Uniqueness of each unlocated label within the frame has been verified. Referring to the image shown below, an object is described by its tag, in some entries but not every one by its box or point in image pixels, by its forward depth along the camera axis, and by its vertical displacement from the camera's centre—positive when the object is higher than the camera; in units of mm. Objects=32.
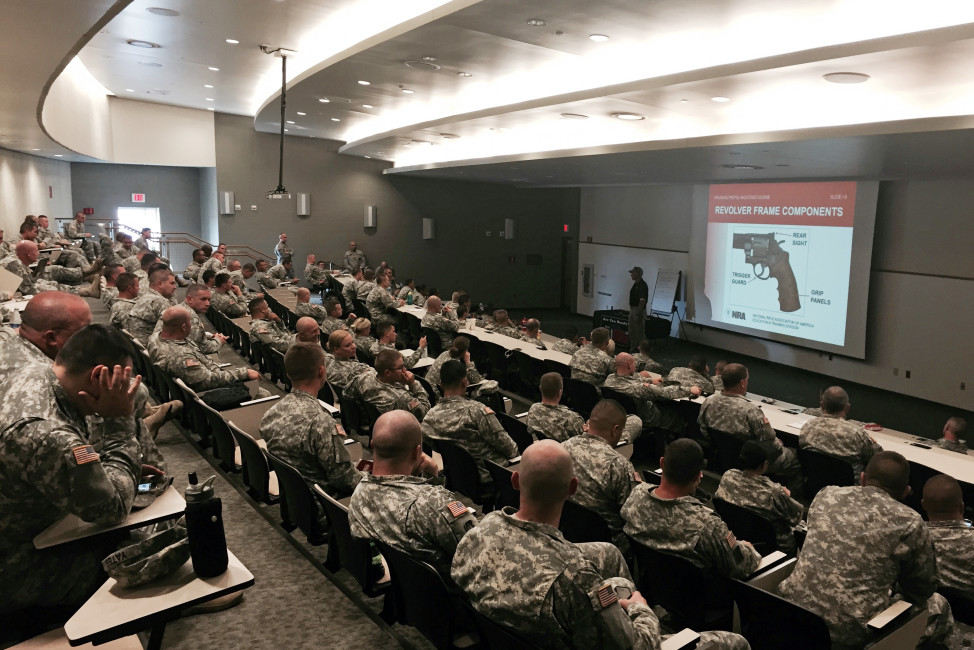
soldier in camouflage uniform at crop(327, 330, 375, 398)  5707 -1210
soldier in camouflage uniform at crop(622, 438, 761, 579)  3119 -1344
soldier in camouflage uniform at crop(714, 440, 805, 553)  3879 -1459
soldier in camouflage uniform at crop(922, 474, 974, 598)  3535 -1494
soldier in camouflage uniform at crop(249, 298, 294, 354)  7762 -1104
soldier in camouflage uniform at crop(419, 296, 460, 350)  9406 -1132
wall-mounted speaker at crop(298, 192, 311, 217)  18188 +964
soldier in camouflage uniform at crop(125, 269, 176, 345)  6941 -852
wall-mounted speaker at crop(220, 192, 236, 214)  17250 +887
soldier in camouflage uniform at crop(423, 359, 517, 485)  4746 -1320
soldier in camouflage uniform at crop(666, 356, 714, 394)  6738 -1315
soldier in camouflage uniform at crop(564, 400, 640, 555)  3879 -1361
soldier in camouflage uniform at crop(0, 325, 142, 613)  2137 -772
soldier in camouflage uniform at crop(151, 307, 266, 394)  5617 -1071
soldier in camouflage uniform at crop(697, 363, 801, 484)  5238 -1398
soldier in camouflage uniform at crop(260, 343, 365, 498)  3836 -1140
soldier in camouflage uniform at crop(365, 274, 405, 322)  11305 -1057
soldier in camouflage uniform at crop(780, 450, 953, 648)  2932 -1395
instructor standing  14680 -1319
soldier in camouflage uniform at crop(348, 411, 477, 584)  2850 -1164
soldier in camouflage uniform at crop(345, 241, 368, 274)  18328 -522
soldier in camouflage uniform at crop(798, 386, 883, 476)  5027 -1407
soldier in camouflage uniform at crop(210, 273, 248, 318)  9898 -946
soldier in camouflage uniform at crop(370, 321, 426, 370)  7367 -1177
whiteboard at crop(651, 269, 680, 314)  15305 -960
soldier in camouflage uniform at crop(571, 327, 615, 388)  7297 -1297
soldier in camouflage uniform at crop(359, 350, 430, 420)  5359 -1236
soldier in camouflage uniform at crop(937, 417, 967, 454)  5797 -1593
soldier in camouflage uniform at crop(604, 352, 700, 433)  6453 -1396
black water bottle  2248 -1026
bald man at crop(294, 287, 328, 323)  9992 -1056
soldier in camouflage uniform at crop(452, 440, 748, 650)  2229 -1173
